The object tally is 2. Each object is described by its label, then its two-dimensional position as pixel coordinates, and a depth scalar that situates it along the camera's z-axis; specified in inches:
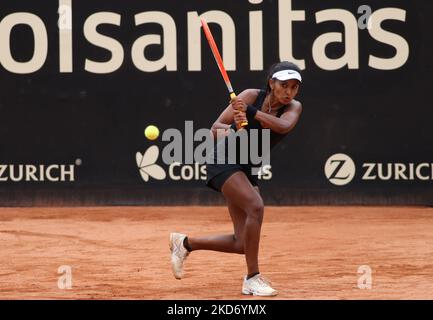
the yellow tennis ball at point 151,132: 656.4
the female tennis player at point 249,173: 482.6
